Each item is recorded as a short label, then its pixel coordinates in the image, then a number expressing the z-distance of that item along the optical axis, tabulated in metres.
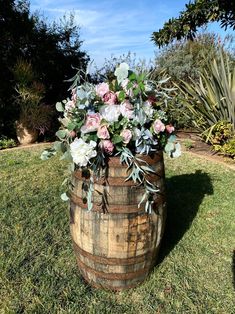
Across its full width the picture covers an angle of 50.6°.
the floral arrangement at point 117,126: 1.67
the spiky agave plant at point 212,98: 4.96
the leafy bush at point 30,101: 6.21
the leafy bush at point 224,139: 4.77
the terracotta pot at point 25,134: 6.39
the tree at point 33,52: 6.81
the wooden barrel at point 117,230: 1.77
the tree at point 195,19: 4.45
